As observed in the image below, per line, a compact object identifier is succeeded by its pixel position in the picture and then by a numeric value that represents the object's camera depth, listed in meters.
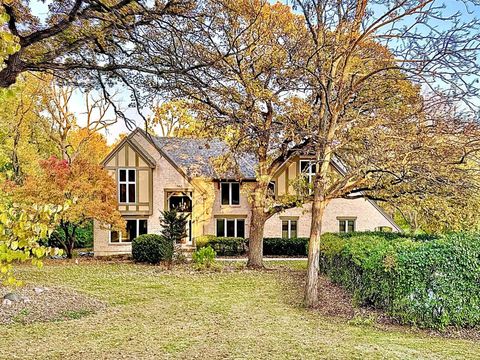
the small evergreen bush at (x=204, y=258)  17.02
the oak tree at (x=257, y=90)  11.99
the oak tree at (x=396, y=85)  9.17
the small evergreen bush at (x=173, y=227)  18.80
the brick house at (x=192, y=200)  23.91
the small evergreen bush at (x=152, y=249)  18.62
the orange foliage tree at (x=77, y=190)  17.95
